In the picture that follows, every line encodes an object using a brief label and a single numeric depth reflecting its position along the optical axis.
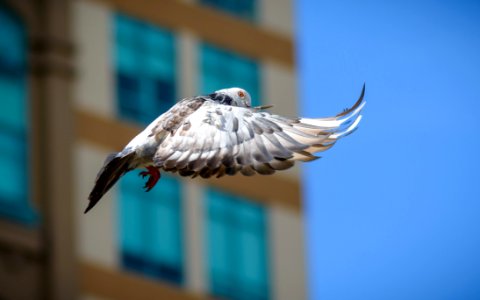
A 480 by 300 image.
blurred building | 28.97
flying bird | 14.03
